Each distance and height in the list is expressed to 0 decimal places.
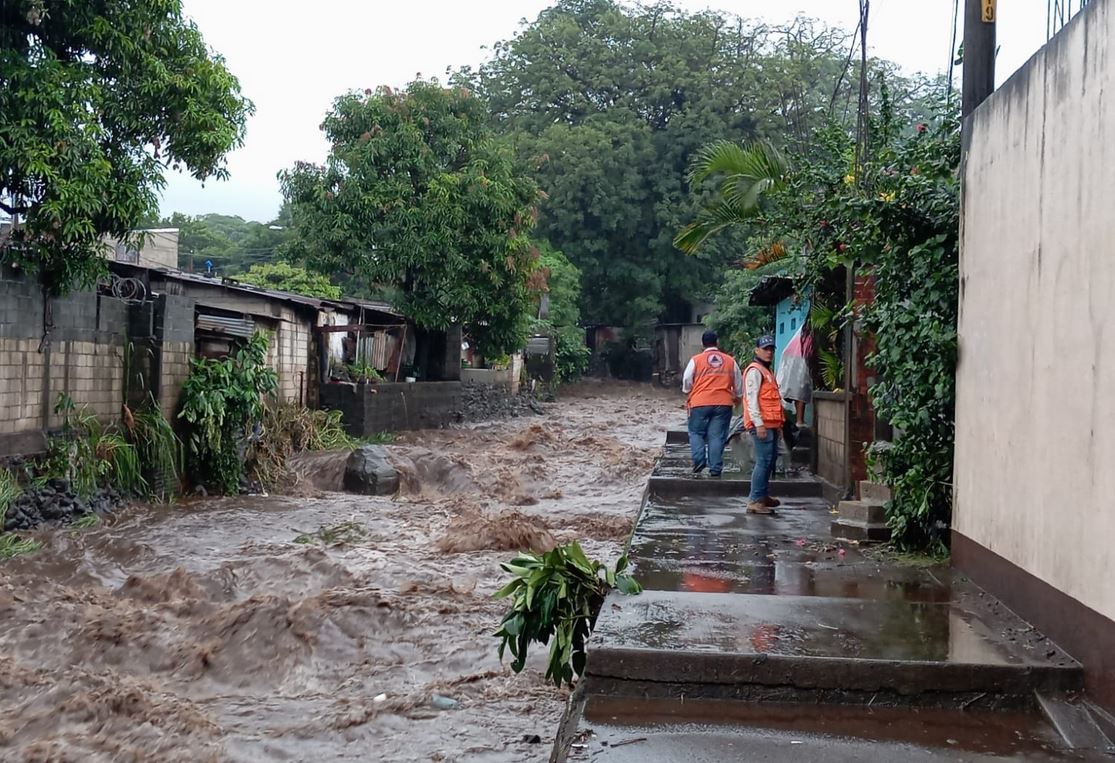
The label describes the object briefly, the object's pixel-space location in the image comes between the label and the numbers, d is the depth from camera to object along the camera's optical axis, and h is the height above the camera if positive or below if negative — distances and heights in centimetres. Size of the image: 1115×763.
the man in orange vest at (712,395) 1048 -5
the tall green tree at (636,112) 3688 +1085
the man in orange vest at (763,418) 870 -23
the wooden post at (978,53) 671 +244
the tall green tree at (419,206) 2183 +393
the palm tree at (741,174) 1093 +248
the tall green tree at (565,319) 3619 +255
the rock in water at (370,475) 1480 -149
